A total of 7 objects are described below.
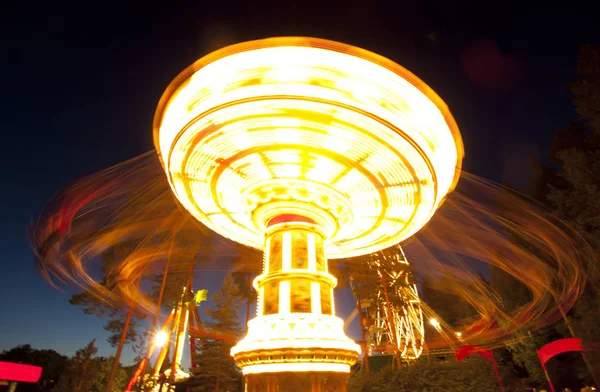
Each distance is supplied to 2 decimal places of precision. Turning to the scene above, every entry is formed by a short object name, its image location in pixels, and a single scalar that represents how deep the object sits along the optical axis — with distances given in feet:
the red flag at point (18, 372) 45.63
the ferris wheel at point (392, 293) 81.41
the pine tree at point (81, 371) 73.41
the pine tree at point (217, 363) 80.38
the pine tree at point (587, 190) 61.00
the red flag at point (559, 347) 68.60
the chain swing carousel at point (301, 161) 24.48
